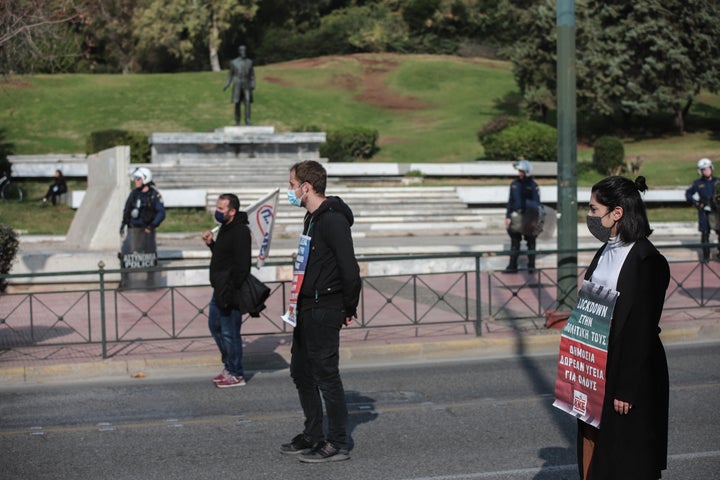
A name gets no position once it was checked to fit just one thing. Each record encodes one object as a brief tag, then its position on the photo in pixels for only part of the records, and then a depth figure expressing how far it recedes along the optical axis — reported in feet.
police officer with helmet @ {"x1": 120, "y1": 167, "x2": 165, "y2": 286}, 46.50
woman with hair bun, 13.80
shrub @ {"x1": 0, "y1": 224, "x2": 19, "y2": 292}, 45.27
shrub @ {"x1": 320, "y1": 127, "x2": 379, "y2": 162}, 115.55
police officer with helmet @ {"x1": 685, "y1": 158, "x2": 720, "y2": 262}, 54.29
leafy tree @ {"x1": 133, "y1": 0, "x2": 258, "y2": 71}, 185.98
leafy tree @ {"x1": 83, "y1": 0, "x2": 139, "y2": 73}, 185.88
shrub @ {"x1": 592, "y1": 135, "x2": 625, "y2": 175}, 103.60
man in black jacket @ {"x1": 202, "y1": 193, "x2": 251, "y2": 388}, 27.12
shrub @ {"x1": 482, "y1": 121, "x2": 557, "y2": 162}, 107.24
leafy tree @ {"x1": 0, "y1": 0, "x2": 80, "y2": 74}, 61.67
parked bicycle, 88.99
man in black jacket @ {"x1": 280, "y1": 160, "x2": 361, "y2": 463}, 19.88
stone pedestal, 98.48
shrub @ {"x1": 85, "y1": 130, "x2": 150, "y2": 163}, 103.55
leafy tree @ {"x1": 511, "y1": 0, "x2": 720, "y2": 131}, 126.82
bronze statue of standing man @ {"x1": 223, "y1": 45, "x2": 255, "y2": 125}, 102.83
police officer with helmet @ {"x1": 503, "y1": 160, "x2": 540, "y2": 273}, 49.57
